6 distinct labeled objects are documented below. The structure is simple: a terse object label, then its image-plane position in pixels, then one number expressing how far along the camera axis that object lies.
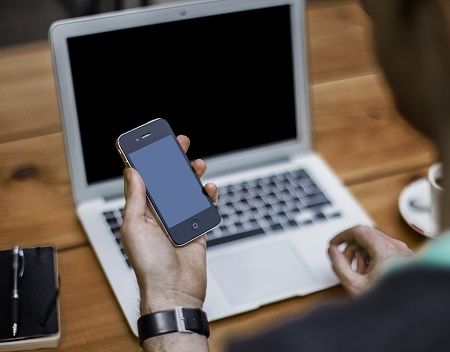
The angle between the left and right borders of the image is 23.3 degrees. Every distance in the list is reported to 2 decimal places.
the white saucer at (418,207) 1.07
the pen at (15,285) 0.96
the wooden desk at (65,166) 0.99
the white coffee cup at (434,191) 1.04
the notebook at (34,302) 0.95
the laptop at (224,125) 1.03
